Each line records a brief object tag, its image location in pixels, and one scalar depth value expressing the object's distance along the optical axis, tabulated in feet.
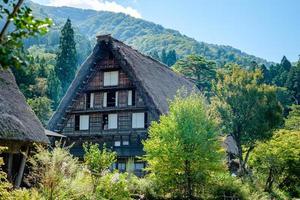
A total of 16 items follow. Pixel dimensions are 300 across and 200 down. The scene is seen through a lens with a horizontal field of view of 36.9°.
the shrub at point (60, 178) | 45.75
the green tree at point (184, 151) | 69.31
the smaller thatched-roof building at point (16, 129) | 51.70
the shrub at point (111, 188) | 55.57
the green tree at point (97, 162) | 57.67
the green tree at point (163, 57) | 373.75
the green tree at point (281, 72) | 242.78
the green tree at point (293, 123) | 158.71
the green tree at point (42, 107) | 169.27
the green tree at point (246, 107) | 93.30
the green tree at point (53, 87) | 205.16
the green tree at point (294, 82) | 222.07
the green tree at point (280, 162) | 95.50
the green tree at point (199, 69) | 205.87
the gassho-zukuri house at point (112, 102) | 100.73
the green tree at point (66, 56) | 217.56
